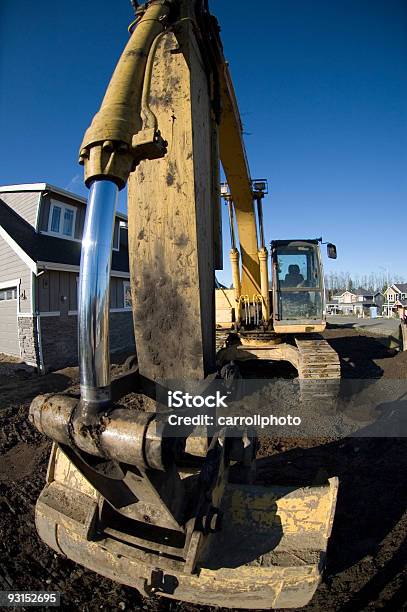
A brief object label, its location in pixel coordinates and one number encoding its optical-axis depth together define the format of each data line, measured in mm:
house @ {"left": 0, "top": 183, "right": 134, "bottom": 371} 10227
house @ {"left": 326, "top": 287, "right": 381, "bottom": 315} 61669
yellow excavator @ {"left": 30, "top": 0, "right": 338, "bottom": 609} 1352
